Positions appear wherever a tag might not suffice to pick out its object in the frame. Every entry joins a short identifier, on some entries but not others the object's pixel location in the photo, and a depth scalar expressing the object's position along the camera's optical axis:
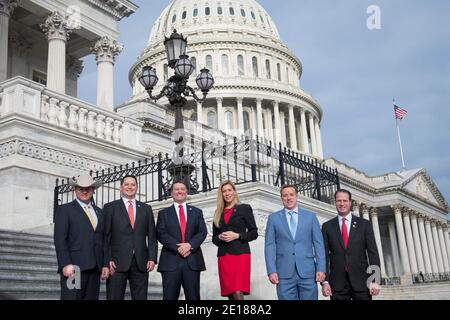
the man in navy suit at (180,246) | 6.36
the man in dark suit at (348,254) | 6.06
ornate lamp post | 11.95
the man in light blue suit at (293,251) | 6.10
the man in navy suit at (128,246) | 6.23
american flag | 53.83
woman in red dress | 6.27
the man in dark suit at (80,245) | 5.86
